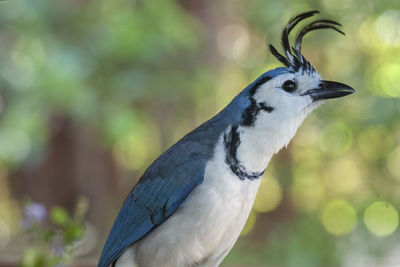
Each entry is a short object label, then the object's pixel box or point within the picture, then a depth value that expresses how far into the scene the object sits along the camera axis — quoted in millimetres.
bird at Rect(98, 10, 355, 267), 3496
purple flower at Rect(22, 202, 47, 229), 3484
